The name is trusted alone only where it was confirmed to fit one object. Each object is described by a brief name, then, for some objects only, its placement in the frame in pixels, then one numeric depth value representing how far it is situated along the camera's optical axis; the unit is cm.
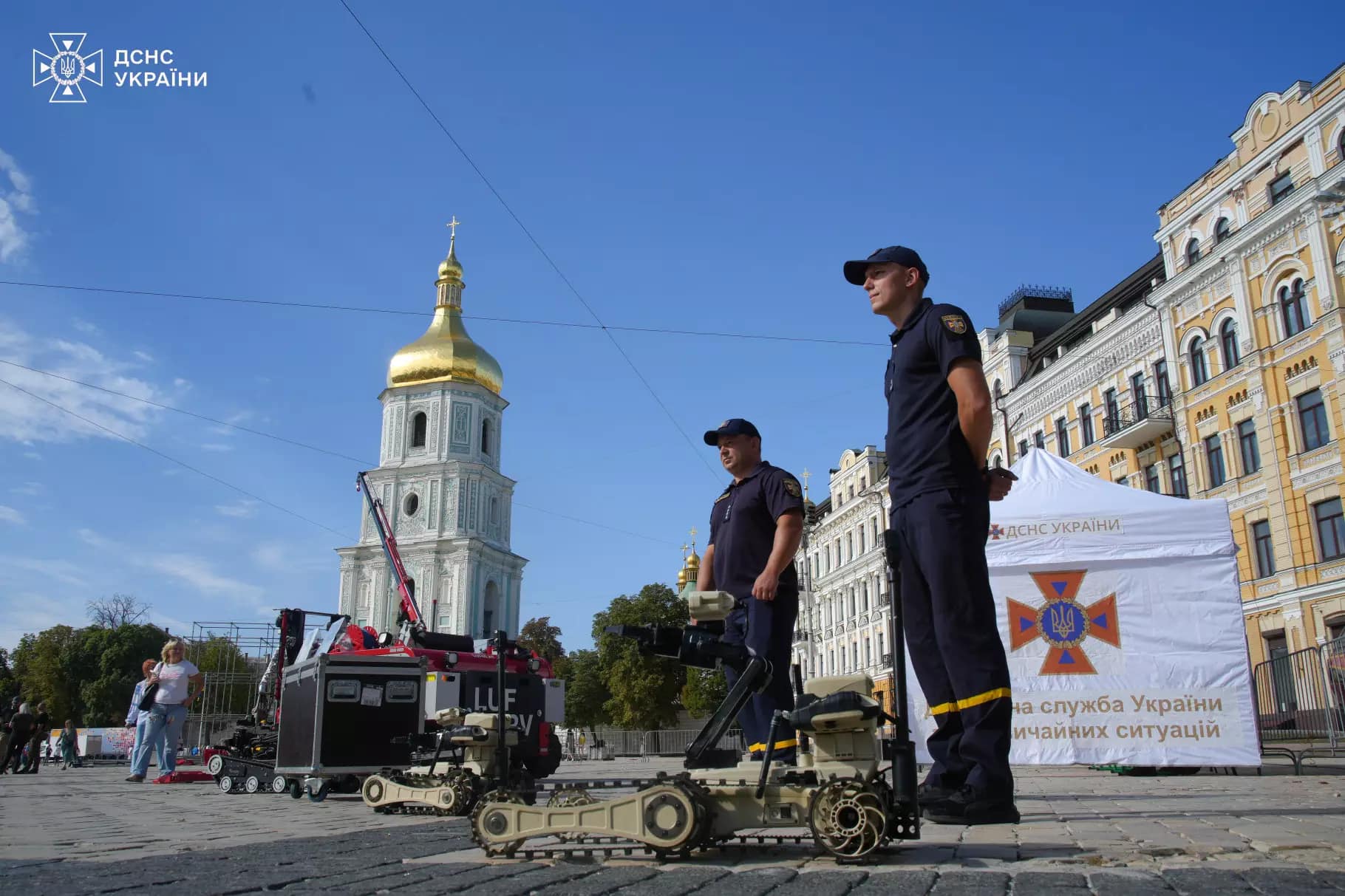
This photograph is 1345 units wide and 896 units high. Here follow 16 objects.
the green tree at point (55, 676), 7031
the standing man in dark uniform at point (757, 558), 500
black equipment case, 930
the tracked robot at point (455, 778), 661
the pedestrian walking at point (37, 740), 1909
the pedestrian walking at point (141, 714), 1327
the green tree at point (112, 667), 6904
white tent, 959
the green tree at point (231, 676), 2957
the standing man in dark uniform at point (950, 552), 384
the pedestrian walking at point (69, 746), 2791
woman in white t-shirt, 1287
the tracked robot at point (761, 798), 332
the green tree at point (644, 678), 5331
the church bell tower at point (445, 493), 7144
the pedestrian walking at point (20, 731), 1841
